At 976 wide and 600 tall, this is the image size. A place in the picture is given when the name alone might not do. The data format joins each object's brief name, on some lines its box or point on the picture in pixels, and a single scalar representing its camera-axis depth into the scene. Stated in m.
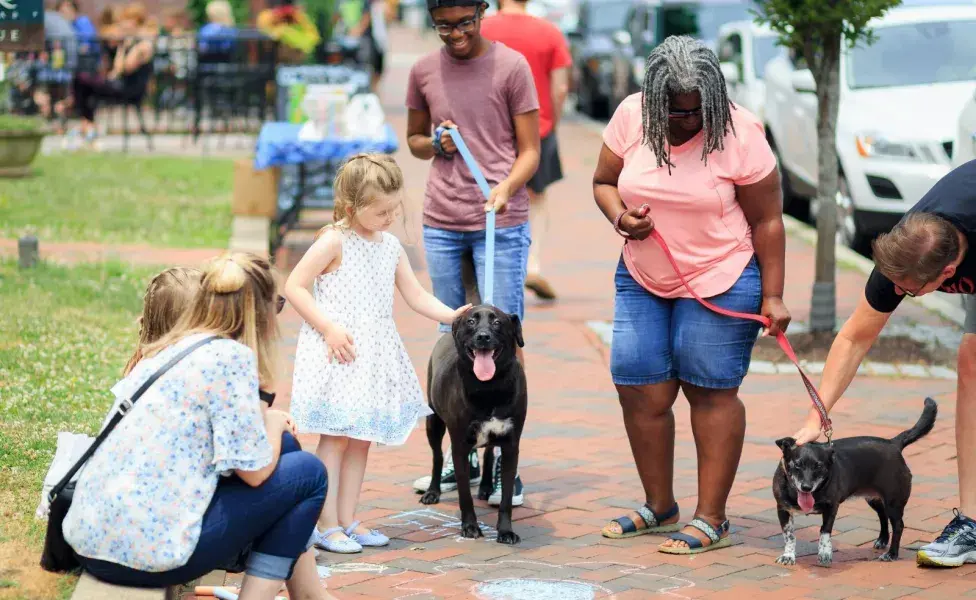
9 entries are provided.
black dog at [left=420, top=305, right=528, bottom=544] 10.80
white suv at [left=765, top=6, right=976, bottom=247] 22.12
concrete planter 28.89
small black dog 10.34
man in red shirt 19.02
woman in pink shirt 10.65
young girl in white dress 10.77
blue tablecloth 22.52
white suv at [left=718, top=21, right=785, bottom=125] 32.25
